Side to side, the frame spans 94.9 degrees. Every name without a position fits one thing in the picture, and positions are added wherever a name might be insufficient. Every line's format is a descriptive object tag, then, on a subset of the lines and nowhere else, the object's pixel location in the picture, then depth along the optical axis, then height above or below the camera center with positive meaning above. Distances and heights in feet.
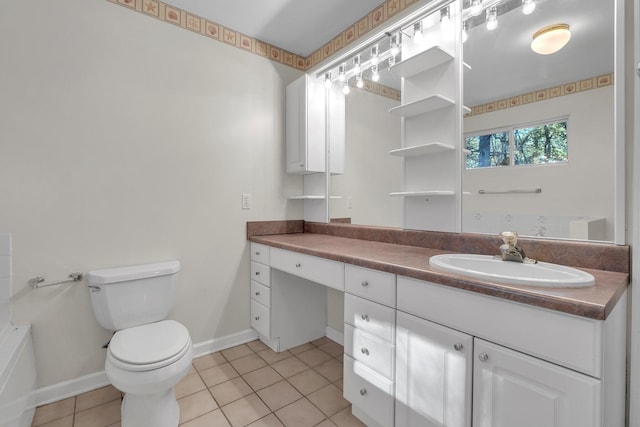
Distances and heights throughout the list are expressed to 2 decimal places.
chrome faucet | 3.92 -0.49
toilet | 4.14 -2.06
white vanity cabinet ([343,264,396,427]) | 4.13 -1.96
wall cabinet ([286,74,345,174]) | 7.50 +2.28
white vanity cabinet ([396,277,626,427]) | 2.56 -1.54
